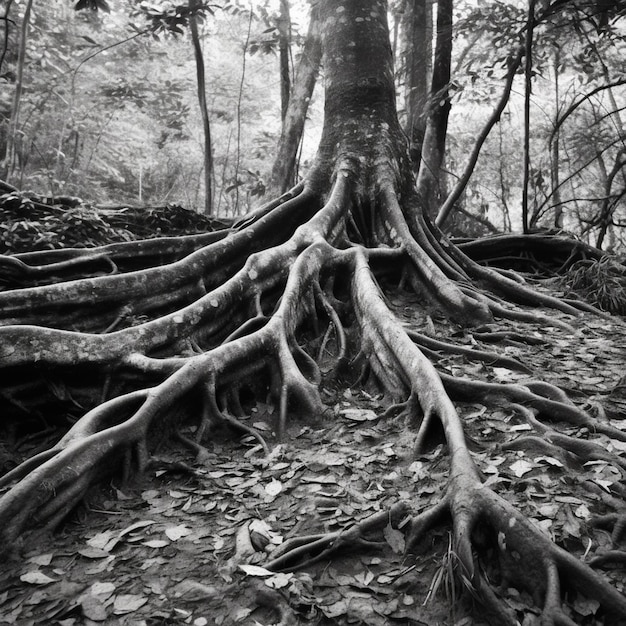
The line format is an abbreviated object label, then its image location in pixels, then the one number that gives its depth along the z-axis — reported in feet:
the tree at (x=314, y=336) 7.65
